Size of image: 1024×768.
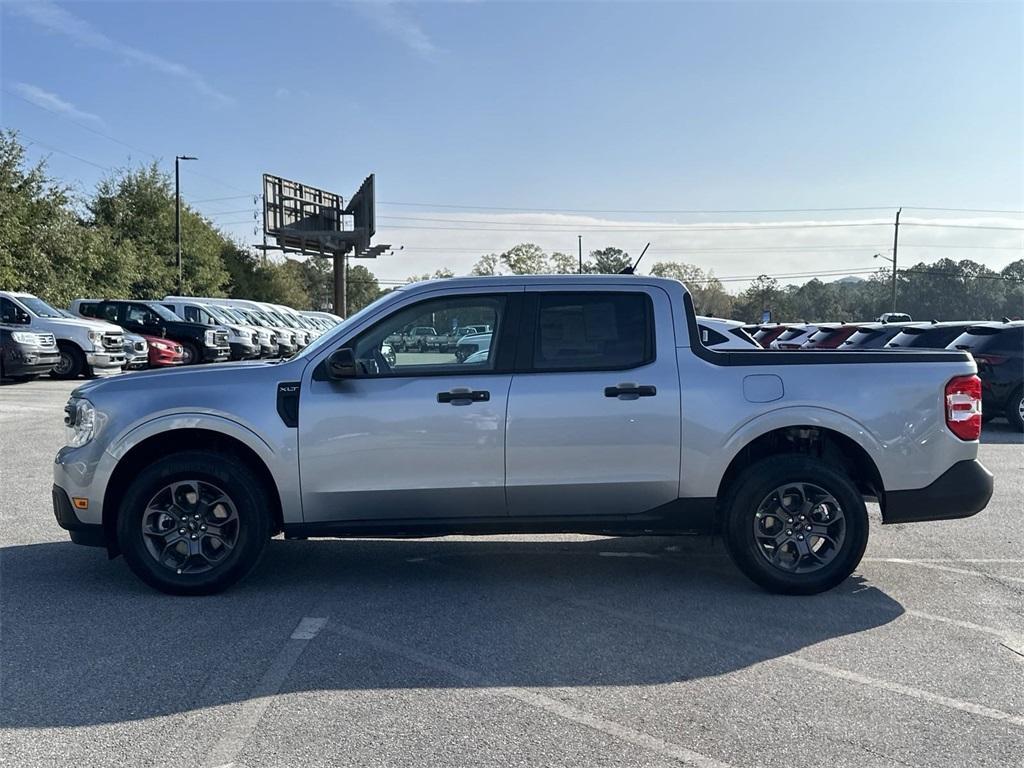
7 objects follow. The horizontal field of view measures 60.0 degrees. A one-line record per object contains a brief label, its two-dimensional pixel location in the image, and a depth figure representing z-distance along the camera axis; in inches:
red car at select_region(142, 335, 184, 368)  898.7
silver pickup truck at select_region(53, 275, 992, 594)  204.7
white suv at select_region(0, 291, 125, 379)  764.0
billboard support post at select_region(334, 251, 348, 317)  1711.4
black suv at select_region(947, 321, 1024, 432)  509.4
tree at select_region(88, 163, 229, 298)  1740.9
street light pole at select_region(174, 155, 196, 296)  1636.8
